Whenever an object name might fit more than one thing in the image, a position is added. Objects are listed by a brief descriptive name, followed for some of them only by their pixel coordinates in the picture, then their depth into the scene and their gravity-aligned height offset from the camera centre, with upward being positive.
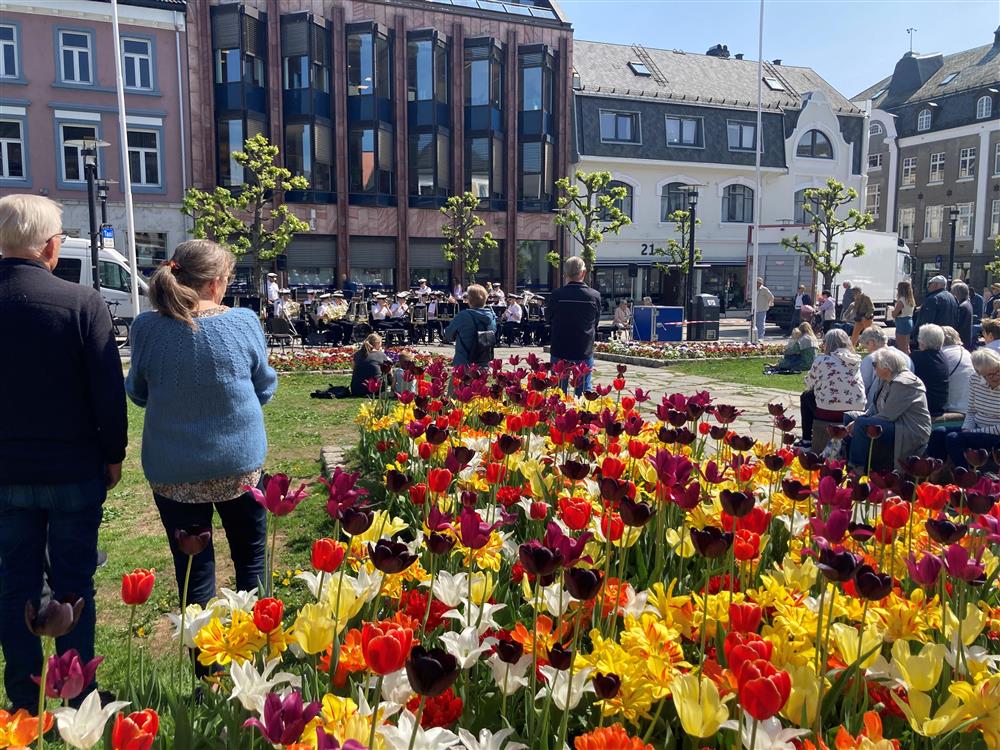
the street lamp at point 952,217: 35.60 +2.21
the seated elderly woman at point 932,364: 7.50 -0.78
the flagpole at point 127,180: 19.65 +2.11
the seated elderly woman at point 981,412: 6.16 -0.99
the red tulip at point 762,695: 1.28 -0.61
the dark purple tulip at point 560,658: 1.66 -0.73
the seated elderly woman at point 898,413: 6.15 -0.98
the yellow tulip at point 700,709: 1.46 -0.72
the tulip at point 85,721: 1.43 -0.74
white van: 21.15 +0.03
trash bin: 23.53 -1.29
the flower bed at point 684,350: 18.28 -1.67
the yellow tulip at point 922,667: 1.61 -0.73
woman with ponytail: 3.30 -0.46
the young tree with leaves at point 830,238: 30.45 +1.22
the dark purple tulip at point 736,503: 2.15 -0.56
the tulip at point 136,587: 1.88 -0.67
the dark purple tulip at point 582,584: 1.60 -0.56
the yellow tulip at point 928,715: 1.50 -0.77
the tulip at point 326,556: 1.91 -0.62
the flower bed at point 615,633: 1.49 -0.77
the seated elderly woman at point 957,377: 7.55 -0.89
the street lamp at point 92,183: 19.52 +2.00
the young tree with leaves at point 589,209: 28.11 +2.03
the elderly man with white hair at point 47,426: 3.02 -0.54
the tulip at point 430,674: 1.28 -0.58
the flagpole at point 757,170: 27.32 +3.41
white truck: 31.52 +0.17
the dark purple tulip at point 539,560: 1.67 -0.54
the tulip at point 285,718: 1.27 -0.65
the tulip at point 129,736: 1.30 -0.68
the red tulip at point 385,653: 1.35 -0.58
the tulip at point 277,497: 2.28 -0.58
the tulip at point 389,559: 1.77 -0.57
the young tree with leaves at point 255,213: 24.16 +1.68
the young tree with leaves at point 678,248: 32.81 +0.99
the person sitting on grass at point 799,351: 15.23 -1.38
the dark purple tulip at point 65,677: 1.51 -0.70
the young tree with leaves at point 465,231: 32.12 +1.51
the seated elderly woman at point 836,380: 7.32 -0.90
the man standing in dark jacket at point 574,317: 8.48 -0.43
